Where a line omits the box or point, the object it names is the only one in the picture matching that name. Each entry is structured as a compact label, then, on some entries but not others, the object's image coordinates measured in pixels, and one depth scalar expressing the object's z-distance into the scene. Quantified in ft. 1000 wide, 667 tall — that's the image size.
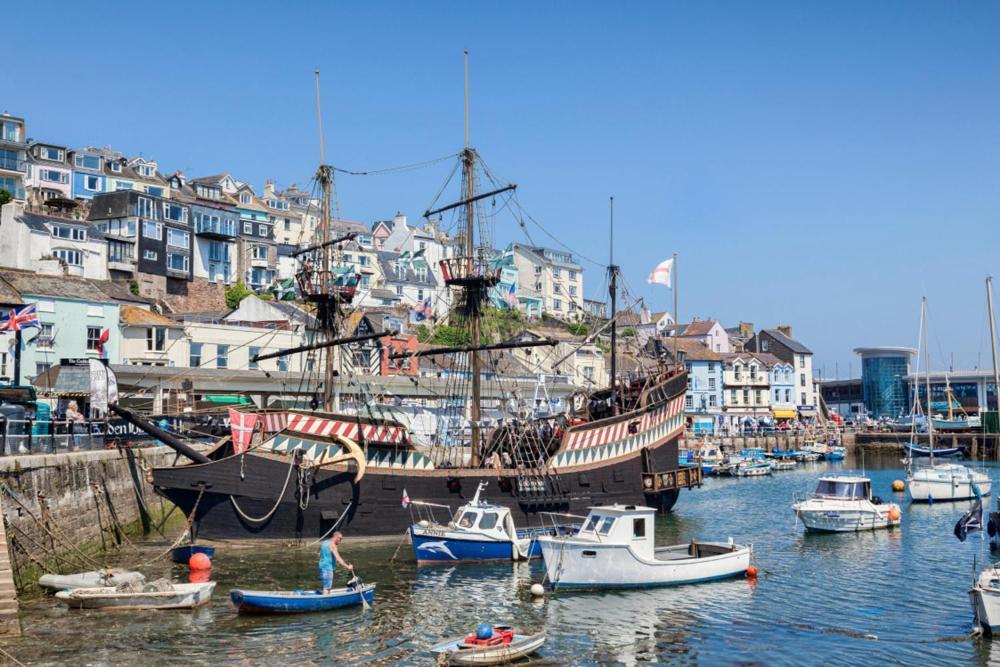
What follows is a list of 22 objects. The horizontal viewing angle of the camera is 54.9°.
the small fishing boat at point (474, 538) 114.11
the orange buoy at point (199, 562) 105.91
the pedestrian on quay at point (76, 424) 114.52
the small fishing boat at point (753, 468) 277.64
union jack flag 131.13
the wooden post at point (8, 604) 76.33
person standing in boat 87.10
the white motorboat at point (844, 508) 149.48
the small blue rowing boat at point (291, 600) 85.97
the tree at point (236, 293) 312.34
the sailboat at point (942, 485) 195.72
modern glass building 486.38
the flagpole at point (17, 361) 145.65
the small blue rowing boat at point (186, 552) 110.22
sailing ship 118.32
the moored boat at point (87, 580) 89.56
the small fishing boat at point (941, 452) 321.83
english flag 195.93
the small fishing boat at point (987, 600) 80.59
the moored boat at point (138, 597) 85.97
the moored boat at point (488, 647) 72.18
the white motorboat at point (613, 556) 100.94
